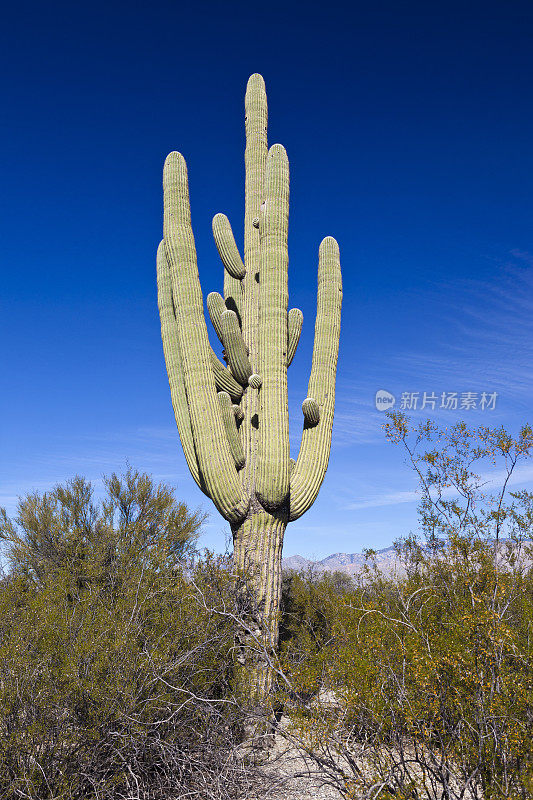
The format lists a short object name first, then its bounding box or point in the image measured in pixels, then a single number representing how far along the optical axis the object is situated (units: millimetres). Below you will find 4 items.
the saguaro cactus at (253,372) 6793
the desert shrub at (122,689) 4173
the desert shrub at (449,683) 3125
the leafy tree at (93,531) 9141
